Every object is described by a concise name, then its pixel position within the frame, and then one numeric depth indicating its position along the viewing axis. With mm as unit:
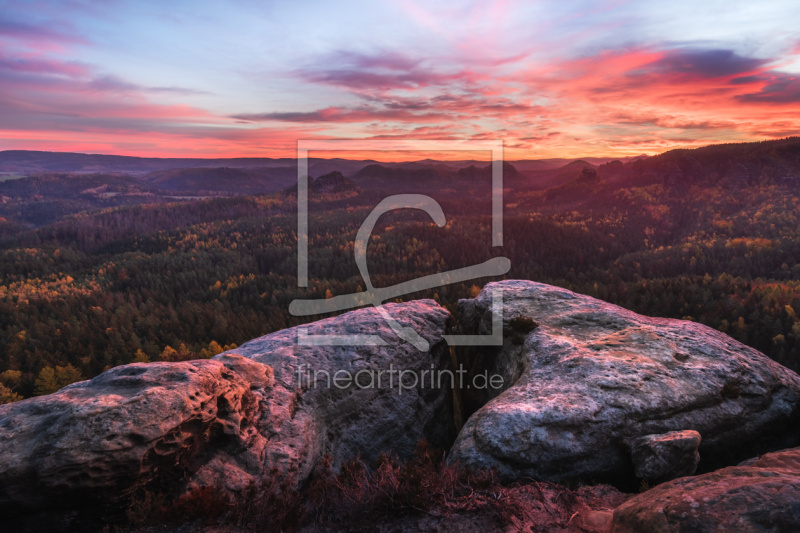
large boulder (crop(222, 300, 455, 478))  12852
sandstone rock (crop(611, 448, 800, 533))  5711
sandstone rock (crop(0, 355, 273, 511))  7035
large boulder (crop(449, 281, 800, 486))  10039
